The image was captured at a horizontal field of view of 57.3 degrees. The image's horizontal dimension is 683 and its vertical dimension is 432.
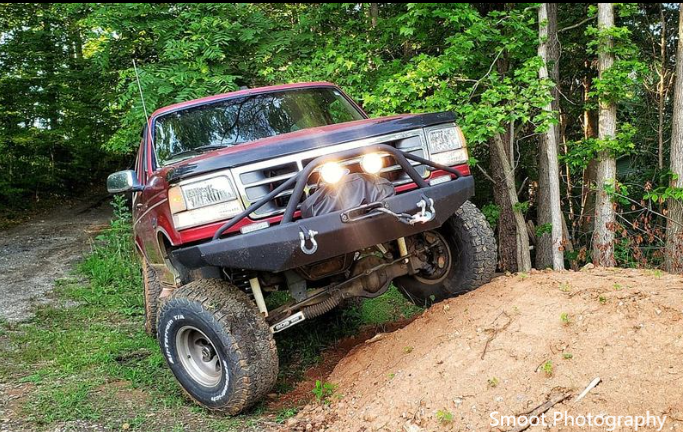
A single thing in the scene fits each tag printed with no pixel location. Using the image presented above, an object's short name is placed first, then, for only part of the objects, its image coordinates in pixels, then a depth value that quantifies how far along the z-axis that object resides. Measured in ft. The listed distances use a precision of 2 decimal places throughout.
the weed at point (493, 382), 11.47
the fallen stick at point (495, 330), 12.75
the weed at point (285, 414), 13.44
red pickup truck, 12.40
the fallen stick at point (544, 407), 10.21
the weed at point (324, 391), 13.89
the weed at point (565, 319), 12.34
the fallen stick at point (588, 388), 10.35
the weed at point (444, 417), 11.00
